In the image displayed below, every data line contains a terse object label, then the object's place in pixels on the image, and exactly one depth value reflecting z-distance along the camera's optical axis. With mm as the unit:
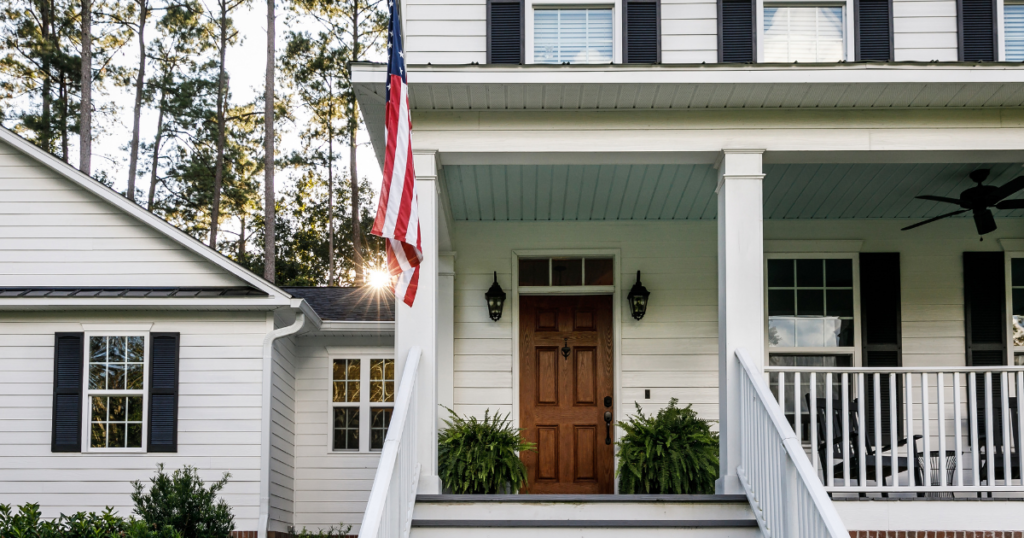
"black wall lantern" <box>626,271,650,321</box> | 7984
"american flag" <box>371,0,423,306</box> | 5027
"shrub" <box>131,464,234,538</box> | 8359
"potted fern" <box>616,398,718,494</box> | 6285
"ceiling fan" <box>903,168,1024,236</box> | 6910
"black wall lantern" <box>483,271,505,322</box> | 7992
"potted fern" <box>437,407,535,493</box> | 6168
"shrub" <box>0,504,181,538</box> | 7570
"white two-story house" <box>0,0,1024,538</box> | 5434
